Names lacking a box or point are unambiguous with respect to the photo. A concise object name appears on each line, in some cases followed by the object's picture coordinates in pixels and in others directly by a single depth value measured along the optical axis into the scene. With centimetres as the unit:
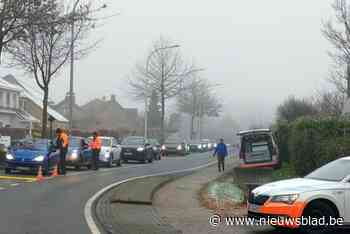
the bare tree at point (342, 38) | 3350
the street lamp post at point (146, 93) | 6209
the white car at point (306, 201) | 1191
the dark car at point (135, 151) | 4347
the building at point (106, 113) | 11572
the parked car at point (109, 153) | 3522
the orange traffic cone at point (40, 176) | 2388
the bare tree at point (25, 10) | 2743
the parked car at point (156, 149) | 4803
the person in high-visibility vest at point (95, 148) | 3097
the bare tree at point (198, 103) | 10400
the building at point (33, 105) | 7794
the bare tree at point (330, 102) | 5239
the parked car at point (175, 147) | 6444
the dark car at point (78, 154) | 3073
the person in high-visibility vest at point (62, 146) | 2672
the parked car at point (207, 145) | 8662
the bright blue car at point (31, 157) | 2645
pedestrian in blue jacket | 3453
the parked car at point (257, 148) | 3074
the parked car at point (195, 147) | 8157
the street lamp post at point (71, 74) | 4020
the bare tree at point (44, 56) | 4019
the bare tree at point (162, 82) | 7500
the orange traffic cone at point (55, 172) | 2672
